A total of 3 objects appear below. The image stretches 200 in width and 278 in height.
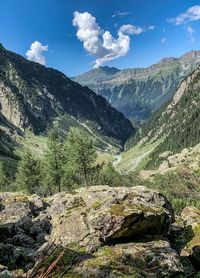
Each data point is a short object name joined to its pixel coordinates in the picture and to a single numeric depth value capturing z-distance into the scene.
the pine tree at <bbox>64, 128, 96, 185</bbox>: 57.34
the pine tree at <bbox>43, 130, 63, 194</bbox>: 59.70
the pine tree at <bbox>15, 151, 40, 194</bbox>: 65.37
